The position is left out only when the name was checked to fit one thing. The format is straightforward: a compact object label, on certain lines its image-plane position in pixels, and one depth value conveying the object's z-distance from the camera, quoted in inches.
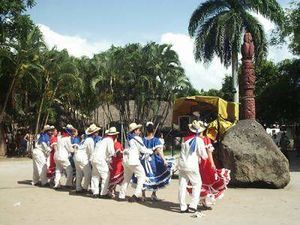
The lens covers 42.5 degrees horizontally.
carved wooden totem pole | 471.9
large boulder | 409.0
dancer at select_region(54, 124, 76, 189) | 416.0
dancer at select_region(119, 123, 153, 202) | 335.5
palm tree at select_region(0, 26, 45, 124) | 929.8
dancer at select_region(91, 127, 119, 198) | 360.1
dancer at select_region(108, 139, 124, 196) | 361.0
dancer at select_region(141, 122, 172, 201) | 339.1
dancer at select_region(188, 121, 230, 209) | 306.4
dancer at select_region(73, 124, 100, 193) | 382.0
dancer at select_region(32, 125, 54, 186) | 444.7
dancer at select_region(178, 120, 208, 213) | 292.5
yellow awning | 478.0
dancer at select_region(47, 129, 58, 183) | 440.1
